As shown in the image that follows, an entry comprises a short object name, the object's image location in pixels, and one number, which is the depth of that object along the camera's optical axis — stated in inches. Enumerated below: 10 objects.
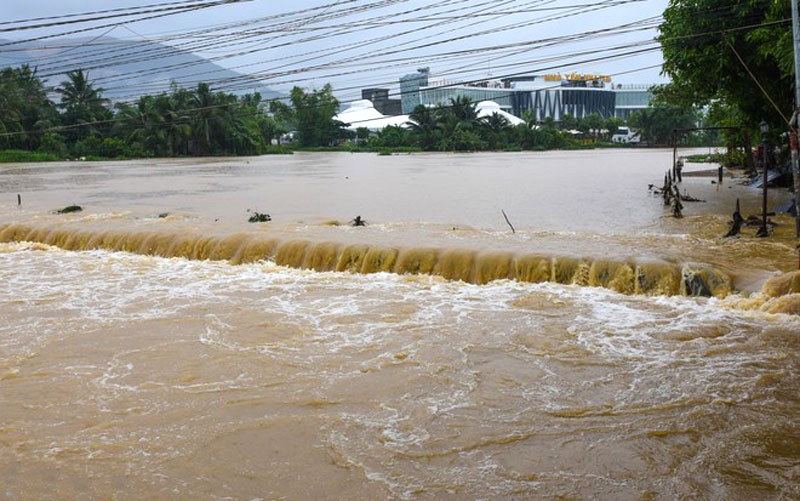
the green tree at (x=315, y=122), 3208.9
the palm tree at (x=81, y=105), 2515.9
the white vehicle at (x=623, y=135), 3245.6
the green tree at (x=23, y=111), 2265.0
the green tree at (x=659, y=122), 2669.8
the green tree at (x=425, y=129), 2858.3
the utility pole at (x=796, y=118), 419.5
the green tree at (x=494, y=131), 2886.3
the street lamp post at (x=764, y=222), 487.5
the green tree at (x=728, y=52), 537.6
